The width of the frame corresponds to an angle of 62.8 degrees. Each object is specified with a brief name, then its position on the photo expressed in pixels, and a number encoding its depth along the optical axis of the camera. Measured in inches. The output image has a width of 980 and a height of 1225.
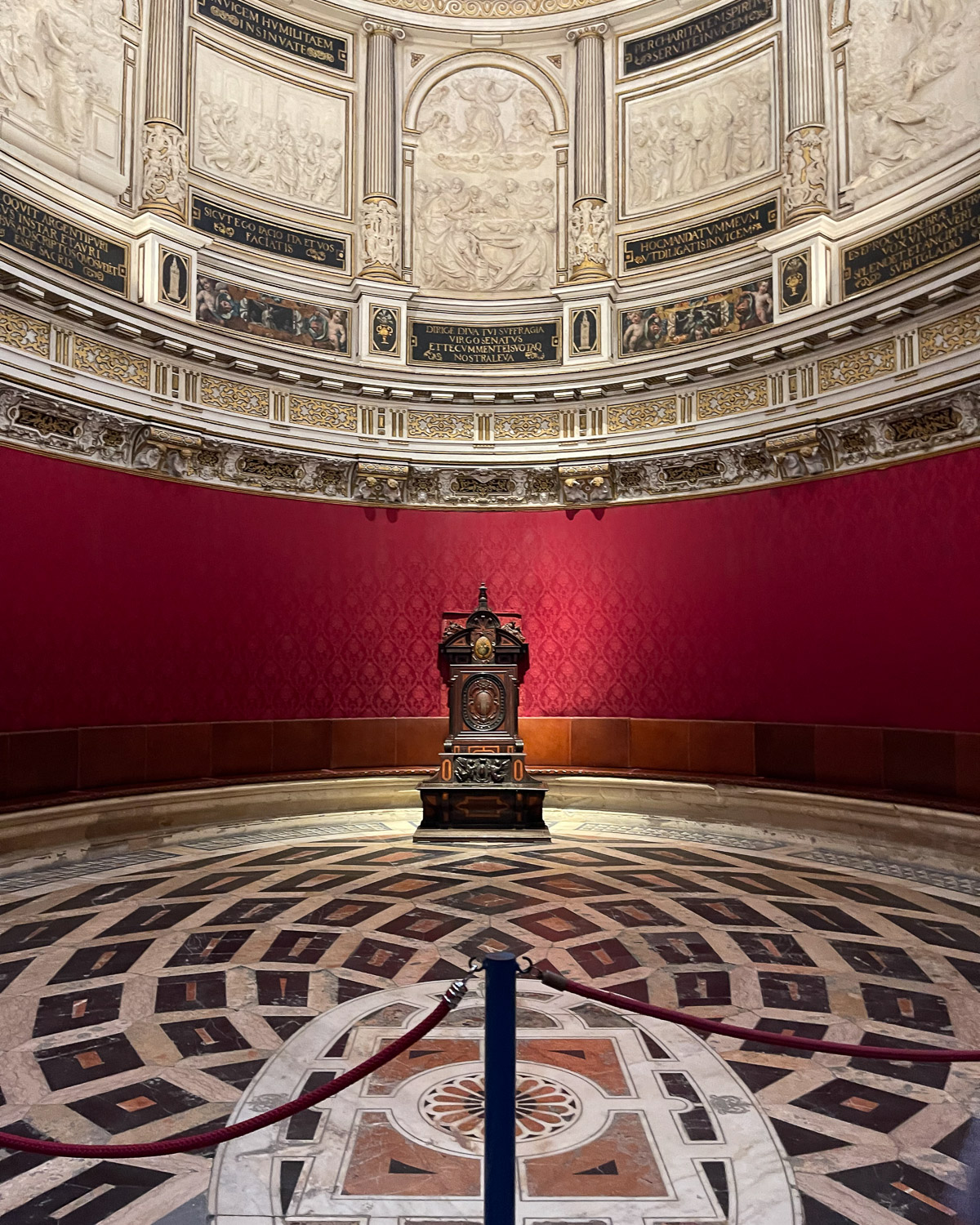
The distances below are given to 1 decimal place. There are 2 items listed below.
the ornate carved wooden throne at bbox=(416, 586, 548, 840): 327.9
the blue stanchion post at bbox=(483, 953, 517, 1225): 77.4
